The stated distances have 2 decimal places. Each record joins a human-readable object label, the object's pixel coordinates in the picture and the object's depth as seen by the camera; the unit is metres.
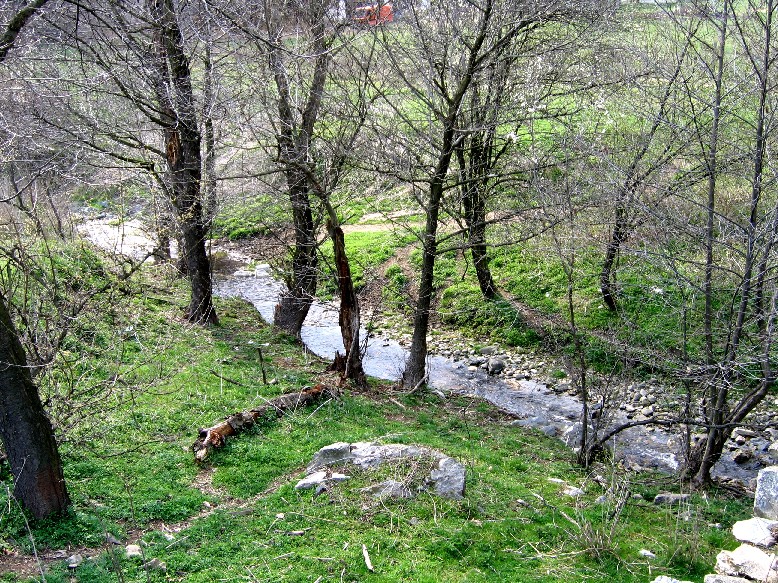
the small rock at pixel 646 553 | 6.60
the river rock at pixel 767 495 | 7.53
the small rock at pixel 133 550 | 6.07
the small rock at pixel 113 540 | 6.19
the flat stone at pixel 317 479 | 7.33
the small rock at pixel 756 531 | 6.55
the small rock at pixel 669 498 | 8.26
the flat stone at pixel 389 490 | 7.03
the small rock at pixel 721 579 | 5.72
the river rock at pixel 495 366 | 14.86
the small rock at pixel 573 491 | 7.95
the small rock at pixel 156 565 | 5.88
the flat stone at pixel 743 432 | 11.67
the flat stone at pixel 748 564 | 5.75
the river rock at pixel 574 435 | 10.83
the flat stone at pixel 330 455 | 7.73
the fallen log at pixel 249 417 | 8.30
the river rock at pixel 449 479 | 7.11
